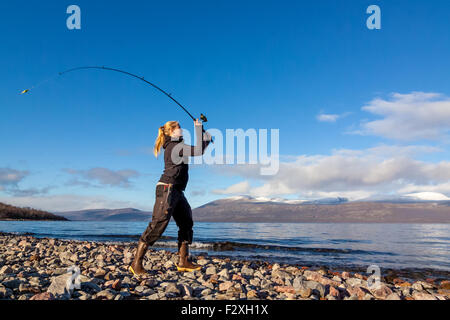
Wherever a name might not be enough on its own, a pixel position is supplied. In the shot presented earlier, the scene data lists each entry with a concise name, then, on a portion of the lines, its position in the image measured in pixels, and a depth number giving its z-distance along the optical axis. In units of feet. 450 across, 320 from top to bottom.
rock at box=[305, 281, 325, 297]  15.56
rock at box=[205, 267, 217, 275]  21.31
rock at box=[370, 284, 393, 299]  15.62
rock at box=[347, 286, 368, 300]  15.54
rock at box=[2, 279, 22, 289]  14.91
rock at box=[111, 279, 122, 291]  15.44
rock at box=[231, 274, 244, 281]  19.53
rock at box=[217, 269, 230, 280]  20.04
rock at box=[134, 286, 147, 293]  15.53
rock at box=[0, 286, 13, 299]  13.34
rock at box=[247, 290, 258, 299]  15.03
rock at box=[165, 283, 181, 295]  15.22
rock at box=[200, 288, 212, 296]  15.54
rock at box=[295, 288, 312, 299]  15.11
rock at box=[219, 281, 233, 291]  16.67
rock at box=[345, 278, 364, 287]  18.90
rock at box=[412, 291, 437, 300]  15.87
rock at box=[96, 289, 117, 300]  13.82
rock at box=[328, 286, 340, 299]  15.47
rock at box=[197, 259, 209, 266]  27.02
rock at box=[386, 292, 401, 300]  14.94
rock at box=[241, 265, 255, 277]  21.97
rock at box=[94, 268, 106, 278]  18.65
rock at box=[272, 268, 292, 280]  20.74
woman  18.28
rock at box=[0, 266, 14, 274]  18.47
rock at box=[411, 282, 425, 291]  20.54
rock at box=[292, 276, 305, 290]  16.10
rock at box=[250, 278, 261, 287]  18.42
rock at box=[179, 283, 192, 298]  15.21
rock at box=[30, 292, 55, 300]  12.50
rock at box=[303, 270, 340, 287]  18.51
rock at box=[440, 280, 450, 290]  23.63
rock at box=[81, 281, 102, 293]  15.02
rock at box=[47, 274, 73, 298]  13.71
